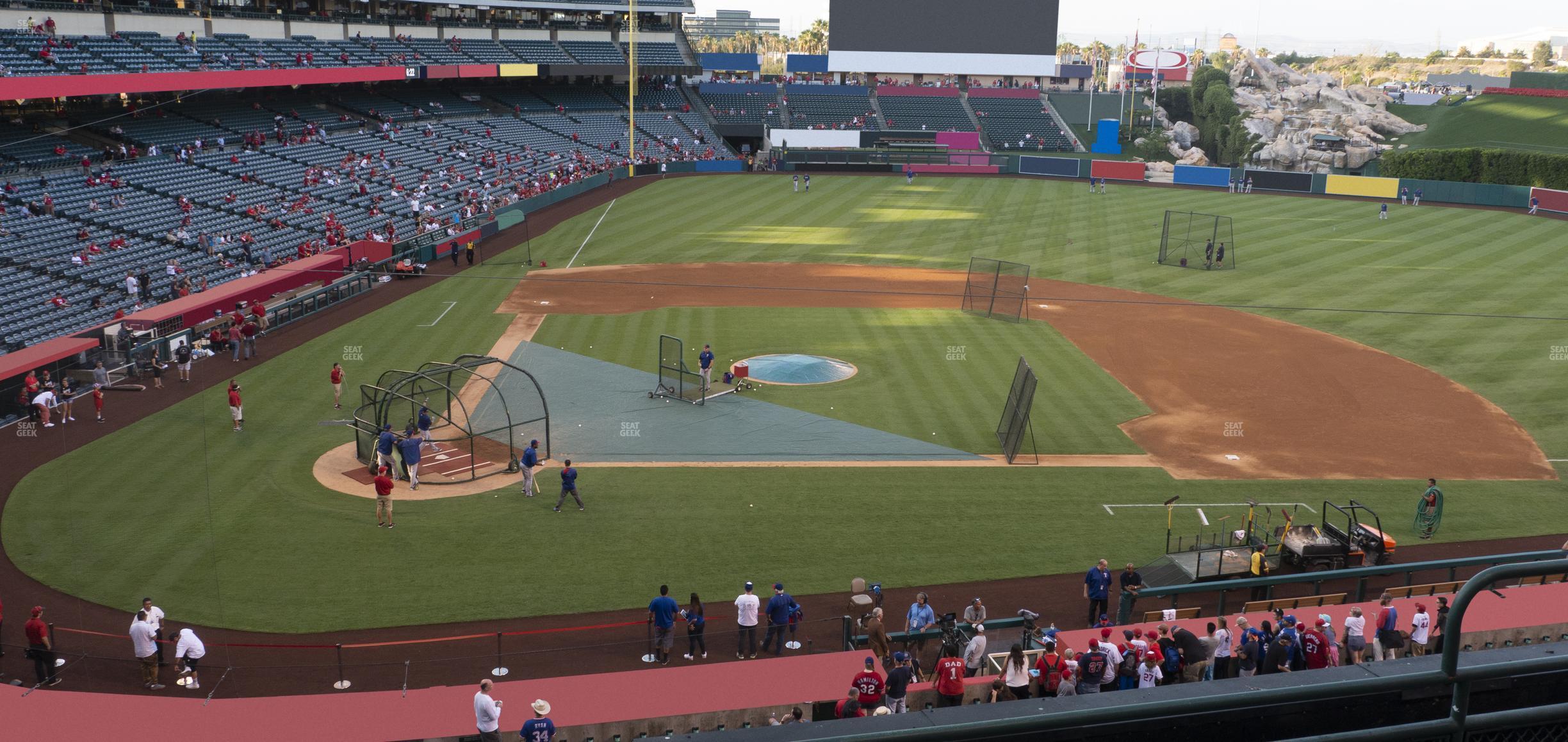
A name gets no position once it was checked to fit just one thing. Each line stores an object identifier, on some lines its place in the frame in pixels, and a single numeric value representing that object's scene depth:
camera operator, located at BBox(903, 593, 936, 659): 18.22
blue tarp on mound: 34.84
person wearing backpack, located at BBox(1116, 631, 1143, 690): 15.03
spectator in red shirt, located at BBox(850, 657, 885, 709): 13.91
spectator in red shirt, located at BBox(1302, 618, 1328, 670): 14.69
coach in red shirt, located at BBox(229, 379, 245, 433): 28.66
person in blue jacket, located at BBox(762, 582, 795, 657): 18.39
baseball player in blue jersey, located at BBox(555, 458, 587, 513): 24.20
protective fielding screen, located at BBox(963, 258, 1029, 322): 43.31
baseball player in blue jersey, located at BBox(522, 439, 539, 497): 24.81
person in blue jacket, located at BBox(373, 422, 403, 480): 25.06
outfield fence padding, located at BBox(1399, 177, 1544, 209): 69.50
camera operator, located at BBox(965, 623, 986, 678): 16.56
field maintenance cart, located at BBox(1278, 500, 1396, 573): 21.05
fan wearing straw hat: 13.01
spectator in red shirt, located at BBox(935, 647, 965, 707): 14.19
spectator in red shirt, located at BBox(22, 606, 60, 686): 16.95
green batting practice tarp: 28.42
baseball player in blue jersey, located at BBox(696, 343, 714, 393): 32.19
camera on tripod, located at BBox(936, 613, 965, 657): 16.89
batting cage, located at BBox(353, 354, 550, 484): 26.67
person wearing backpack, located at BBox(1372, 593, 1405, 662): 16.39
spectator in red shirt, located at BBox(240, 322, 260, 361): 34.81
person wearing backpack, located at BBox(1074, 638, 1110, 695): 14.80
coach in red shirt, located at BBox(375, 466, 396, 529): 22.70
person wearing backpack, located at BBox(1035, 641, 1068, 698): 14.31
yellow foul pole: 74.23
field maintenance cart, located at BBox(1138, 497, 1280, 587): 20.69
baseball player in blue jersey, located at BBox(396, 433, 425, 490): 25.17
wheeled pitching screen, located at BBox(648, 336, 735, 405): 32.44
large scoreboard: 102.38
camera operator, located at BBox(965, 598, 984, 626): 18.34
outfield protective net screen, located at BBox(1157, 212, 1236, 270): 53.41
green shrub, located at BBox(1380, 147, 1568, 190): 71.68
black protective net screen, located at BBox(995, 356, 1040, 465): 27.20
